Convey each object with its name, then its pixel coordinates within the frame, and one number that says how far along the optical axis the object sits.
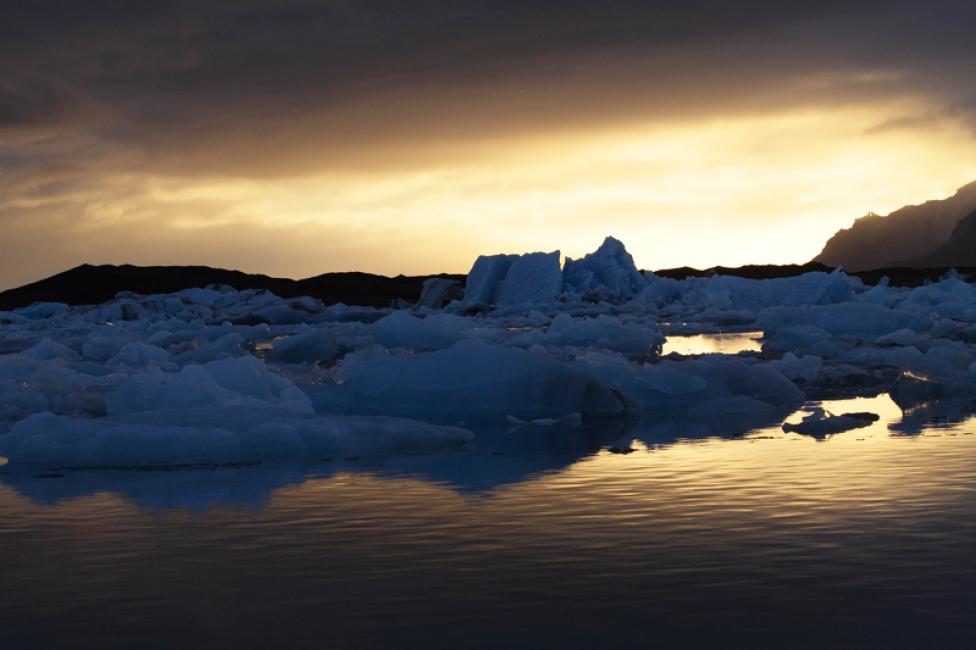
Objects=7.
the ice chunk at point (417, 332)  25.42
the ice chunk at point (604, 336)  25.83
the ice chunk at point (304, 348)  25.25
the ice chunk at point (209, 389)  12.51
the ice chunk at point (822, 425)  11.23
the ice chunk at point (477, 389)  13.71
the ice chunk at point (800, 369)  17.14
